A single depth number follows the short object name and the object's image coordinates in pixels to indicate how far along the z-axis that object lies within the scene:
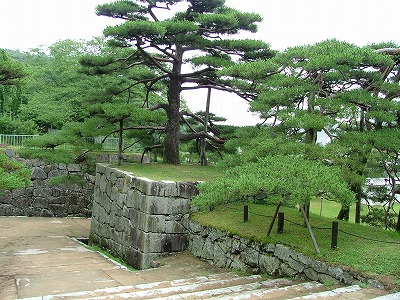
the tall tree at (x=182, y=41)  9.73
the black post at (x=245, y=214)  7.77
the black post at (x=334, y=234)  5.91
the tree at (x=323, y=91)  6.49
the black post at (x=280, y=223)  6.78
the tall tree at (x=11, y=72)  7.04
